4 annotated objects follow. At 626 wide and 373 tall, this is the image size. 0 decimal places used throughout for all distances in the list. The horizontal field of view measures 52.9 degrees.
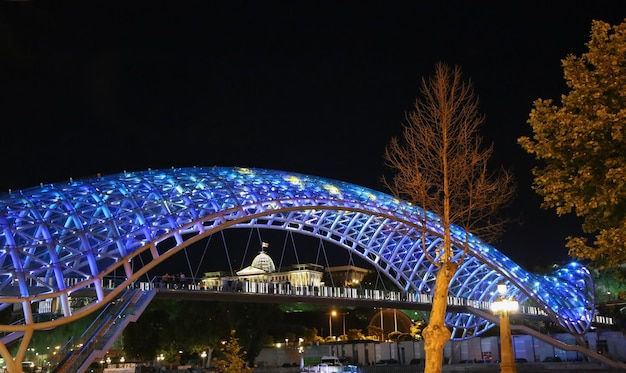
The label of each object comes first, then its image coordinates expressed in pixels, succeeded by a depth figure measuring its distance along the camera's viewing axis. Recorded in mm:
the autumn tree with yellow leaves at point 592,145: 18125
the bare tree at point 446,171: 24016
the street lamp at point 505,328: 21797
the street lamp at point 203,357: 71238
